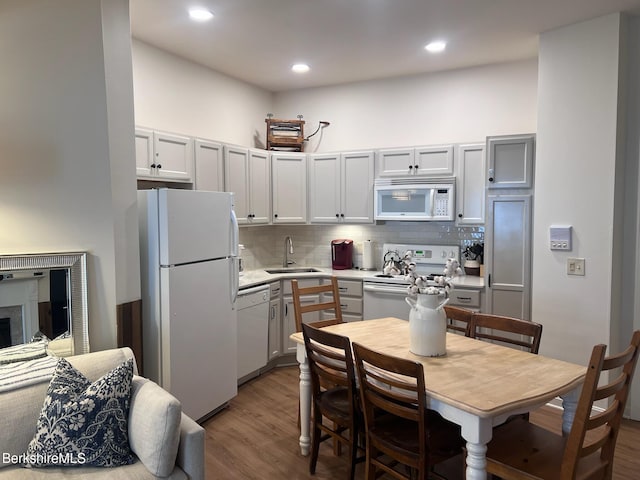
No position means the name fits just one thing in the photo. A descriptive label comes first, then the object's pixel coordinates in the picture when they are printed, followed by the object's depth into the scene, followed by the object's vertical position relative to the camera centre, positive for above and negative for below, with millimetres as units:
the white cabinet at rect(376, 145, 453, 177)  4164 +531
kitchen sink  4742 -569
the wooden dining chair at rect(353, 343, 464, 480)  1932 -1040
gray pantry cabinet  3621 -69
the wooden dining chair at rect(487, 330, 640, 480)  1645 -1026
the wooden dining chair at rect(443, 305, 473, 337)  2829 -642
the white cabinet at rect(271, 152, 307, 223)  4715 +327
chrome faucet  5184 -362
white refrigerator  2963 -534
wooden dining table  1777 -730
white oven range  4137 -628
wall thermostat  3346 -156
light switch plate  3301 -368
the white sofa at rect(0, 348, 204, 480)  1843 -940
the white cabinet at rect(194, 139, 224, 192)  3811 +446
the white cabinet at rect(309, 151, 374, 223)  4547 +306
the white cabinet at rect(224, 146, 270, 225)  4164 +343
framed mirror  2324 -449
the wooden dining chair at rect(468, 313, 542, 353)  2480 -639
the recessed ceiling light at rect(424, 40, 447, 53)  3674 +1427
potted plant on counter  4262 -405
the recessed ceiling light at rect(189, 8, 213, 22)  3026 +1400
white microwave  4129 +170
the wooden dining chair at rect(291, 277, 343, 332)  3094 -633
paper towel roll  4758 -417
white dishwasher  3814 -1004
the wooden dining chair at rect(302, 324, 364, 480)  2332 -1013
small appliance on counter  4809 -400
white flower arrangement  2279 -333
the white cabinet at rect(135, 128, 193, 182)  3328 +479
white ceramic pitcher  2291 -559
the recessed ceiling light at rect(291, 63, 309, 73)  4258 +1444
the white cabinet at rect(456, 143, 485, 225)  4000 +299
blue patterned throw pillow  1854 -886
